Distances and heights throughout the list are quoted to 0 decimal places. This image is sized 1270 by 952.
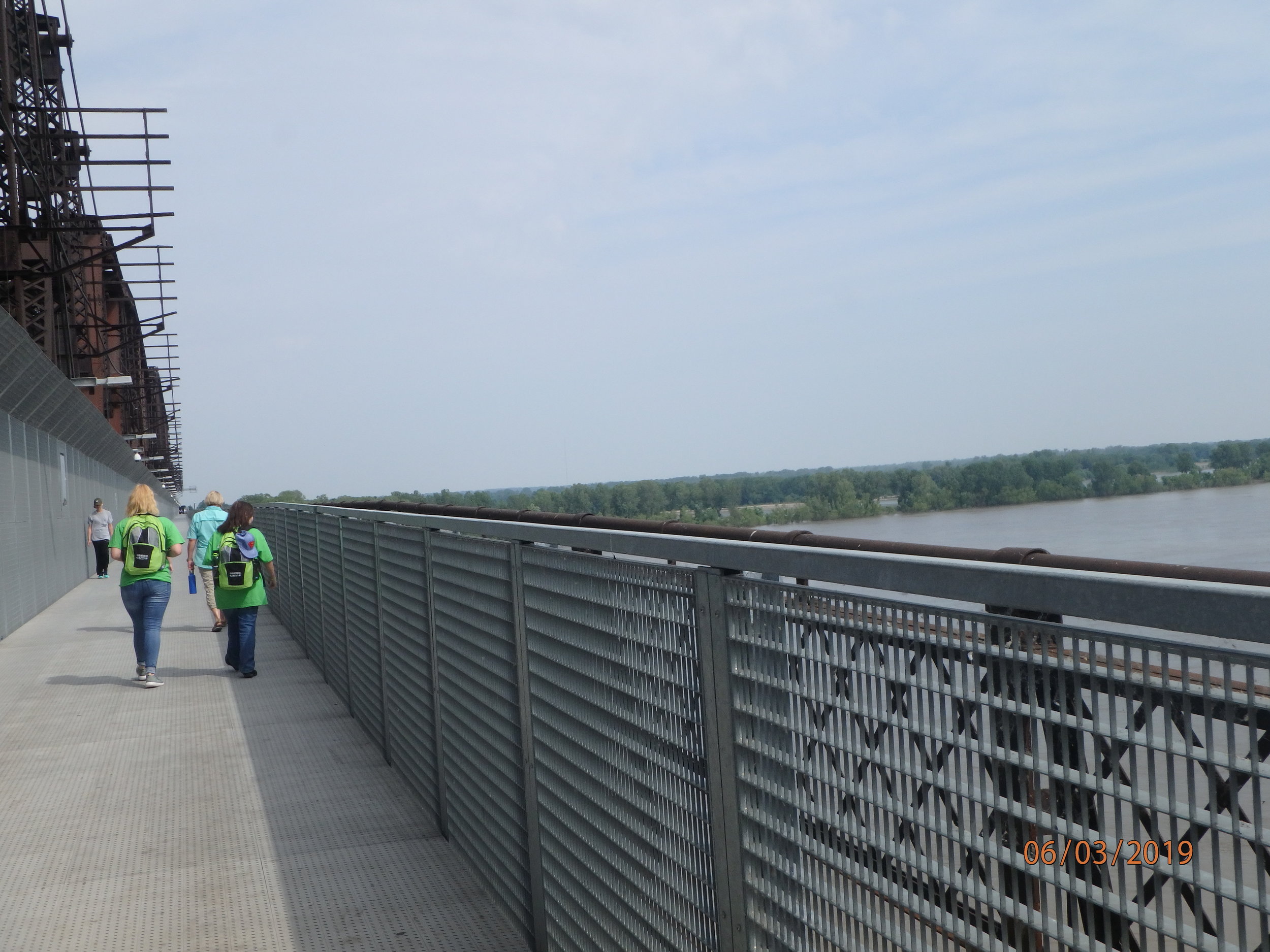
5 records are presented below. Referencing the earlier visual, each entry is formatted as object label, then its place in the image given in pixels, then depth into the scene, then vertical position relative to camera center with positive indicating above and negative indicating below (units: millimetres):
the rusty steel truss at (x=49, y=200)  24156 +7949
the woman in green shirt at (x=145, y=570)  10797 -426
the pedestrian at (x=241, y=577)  11523 -578
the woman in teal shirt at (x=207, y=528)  14695 -87
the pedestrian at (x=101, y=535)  25922 -180
